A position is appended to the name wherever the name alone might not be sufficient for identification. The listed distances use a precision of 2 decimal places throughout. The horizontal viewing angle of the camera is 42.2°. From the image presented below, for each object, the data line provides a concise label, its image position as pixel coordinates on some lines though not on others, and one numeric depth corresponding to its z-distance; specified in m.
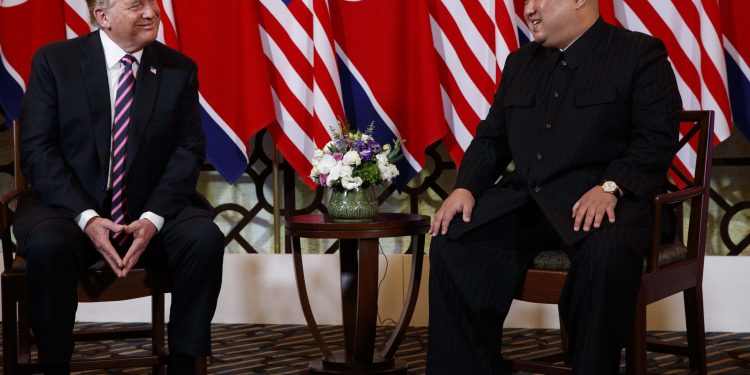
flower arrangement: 3.27
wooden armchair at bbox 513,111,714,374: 2.55
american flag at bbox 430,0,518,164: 3.98
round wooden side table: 3.23
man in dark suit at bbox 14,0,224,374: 2.66
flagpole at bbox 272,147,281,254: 4.35
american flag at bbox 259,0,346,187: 4.09
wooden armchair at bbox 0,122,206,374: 2.72
